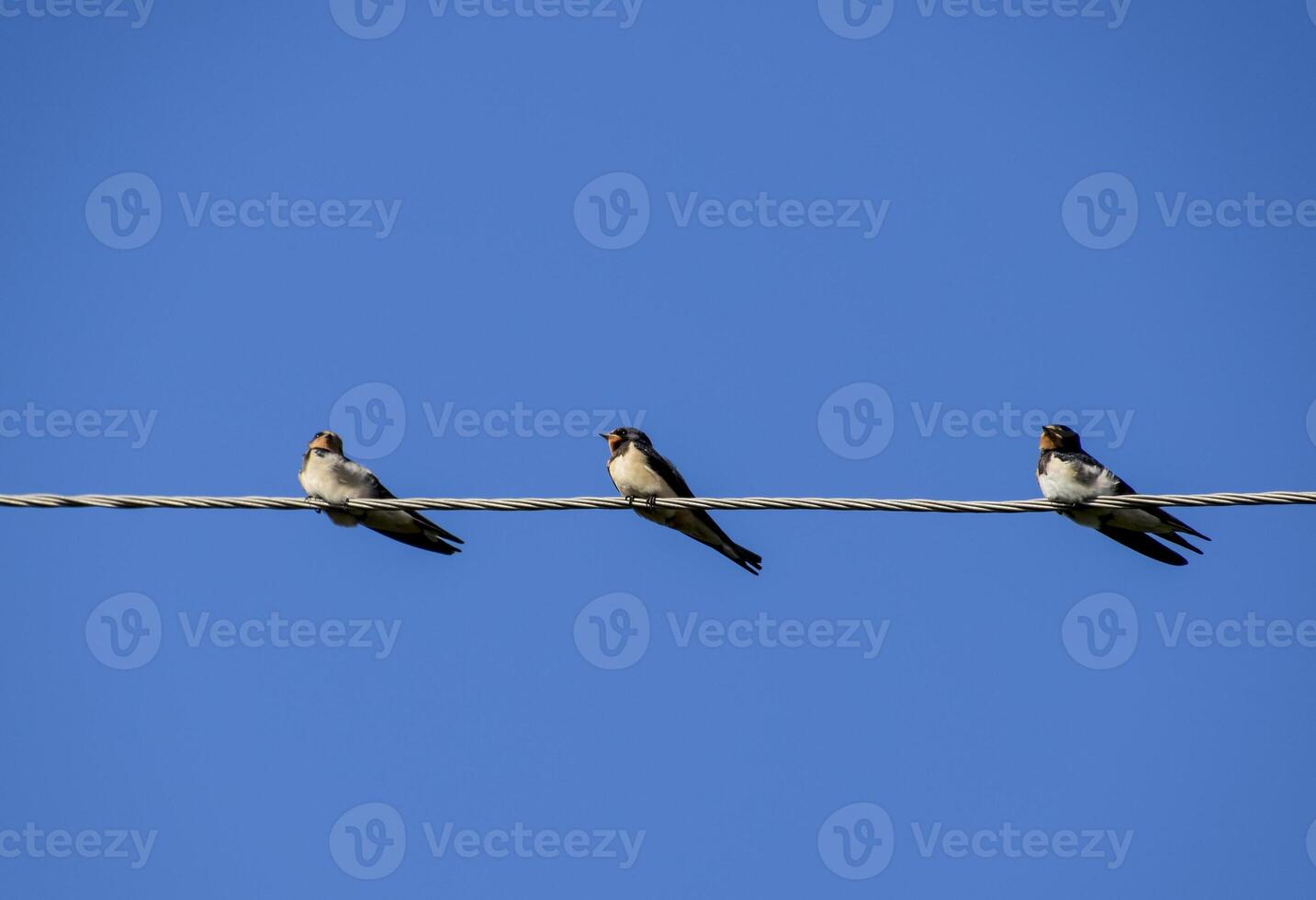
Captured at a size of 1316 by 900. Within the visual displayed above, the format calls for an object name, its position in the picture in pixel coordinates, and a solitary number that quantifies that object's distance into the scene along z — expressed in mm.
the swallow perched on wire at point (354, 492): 18797
